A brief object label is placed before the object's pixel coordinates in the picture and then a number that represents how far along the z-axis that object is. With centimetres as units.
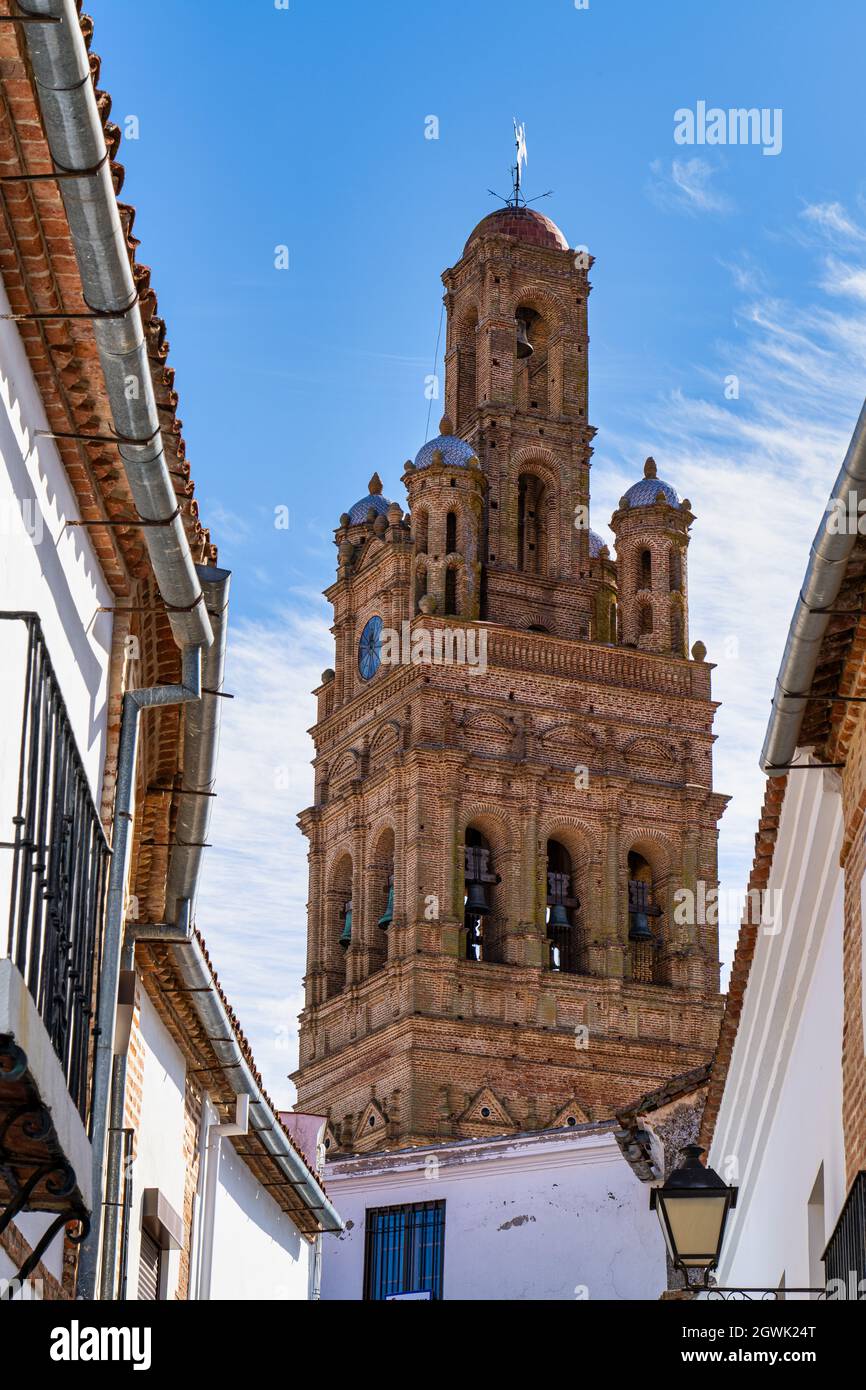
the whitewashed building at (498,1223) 2745
